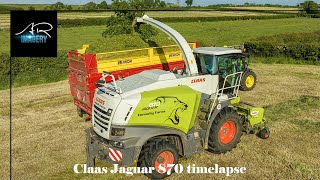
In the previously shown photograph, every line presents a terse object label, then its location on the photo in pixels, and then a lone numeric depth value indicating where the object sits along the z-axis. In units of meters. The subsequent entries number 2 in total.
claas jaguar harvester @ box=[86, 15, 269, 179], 6.33
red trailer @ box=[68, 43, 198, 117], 9.65
